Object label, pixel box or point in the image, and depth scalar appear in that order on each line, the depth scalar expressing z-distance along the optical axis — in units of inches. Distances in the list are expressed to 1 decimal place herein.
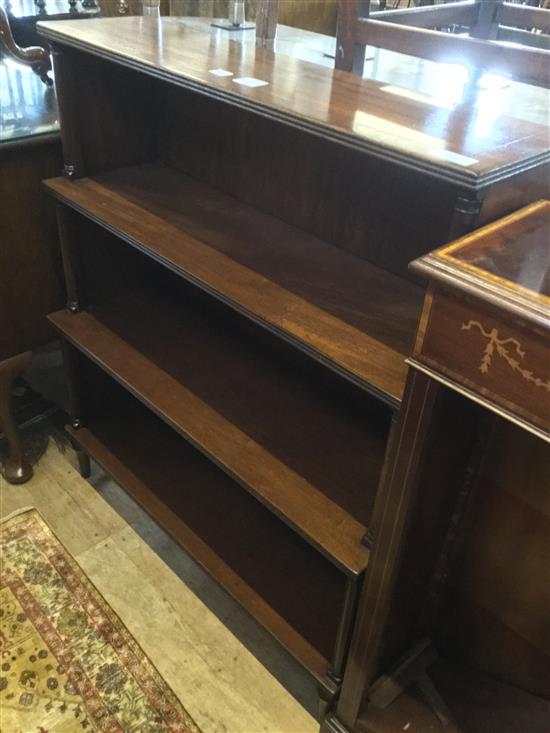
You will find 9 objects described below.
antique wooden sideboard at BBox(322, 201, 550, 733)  26.9
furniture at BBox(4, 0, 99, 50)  77.5
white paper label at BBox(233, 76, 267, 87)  37.5
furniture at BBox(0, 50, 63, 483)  52.8
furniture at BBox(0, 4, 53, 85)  60.9
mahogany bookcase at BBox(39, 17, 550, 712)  35.0
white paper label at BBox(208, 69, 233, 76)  39.2
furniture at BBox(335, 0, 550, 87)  43.1
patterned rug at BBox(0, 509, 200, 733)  47.9
